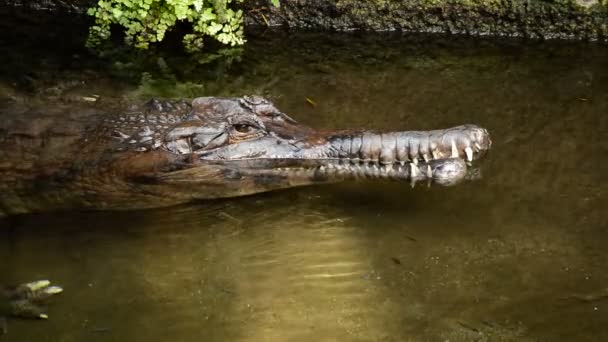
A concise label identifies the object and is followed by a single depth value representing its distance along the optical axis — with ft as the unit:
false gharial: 14.52
